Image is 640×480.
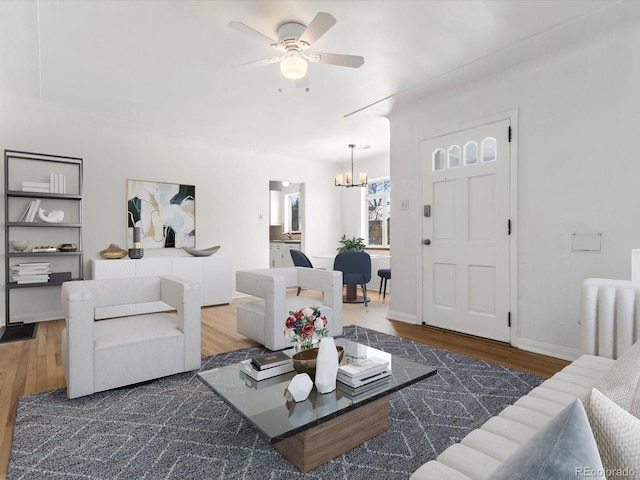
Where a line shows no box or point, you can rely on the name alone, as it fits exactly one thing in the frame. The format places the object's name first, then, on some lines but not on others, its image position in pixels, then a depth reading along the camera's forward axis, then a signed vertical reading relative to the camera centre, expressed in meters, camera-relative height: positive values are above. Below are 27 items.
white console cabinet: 4.69 -0.47
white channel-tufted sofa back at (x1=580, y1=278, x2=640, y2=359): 1.92 -0.44
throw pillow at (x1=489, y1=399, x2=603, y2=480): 0.57 -0.35
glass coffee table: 1.49 -0.74
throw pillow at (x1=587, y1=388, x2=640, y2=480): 0.64 -0.37
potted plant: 5.99 -0.14
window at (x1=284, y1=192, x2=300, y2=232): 8.53 +0.59
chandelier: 6.16 +0.97
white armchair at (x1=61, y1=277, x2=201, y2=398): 2.30 -0.68
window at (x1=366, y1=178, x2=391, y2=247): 7.11 +0.47
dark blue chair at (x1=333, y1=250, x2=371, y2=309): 5.47 -0.48
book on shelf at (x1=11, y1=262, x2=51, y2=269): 4.14 -0.31
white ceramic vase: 1.69 -0.60
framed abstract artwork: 5.27 +0.36
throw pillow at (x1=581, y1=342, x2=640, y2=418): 0.86 -0.38
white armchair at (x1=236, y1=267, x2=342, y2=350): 3.21 -0.62
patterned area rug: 1.63 -1.04
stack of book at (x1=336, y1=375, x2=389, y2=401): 1.68 -0.73
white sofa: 0.94 -0.62
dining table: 5.81 -0.96
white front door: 3.55 +0.05
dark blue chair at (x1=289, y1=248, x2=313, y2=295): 5.89 -0.37
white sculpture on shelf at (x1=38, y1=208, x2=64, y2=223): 4.34 +0.26
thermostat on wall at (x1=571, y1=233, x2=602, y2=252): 2.92 -0.05
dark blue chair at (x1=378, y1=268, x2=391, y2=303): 5.93 -0.62
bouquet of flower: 1.88 -0.47
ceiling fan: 2.64 +1.32
